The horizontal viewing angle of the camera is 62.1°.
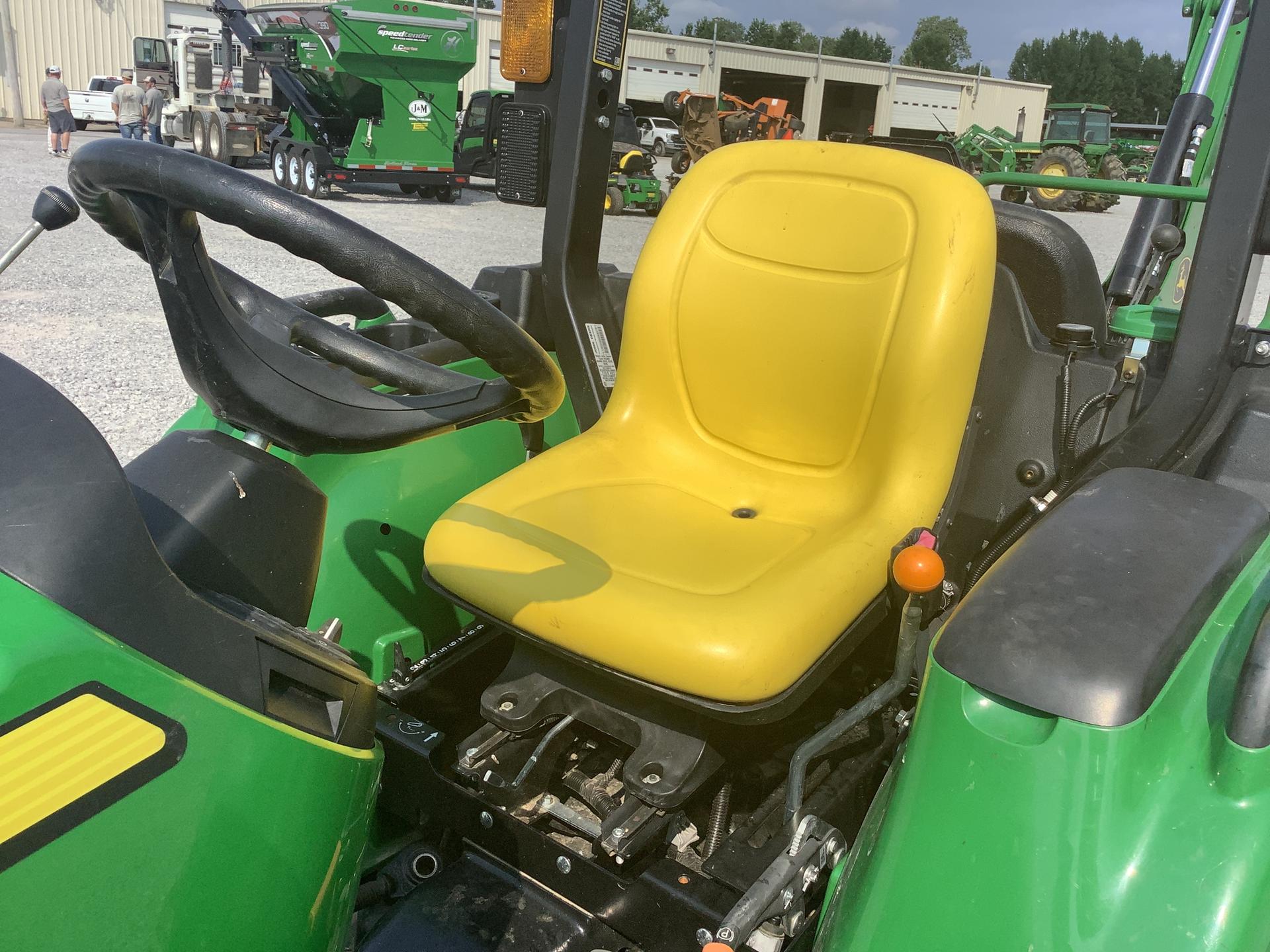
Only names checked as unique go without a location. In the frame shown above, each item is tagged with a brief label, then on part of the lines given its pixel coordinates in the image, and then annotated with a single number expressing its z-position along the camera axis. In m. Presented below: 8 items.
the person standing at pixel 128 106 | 14.27
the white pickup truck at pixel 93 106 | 19.56
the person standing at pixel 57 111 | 13.79
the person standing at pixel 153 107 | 14.77
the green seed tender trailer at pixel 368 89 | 11.83
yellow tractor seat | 1.32
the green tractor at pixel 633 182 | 12.41
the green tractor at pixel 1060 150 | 16.89
